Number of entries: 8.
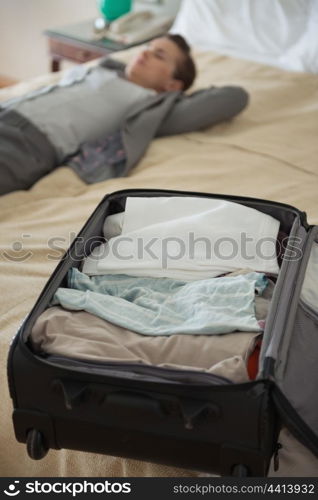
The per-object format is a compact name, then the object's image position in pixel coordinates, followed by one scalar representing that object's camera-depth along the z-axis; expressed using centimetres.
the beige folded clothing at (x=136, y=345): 85
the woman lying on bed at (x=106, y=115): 172
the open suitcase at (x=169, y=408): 77
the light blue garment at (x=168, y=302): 90
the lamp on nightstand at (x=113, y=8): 277
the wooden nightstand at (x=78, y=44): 269
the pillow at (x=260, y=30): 228
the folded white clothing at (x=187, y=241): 105
